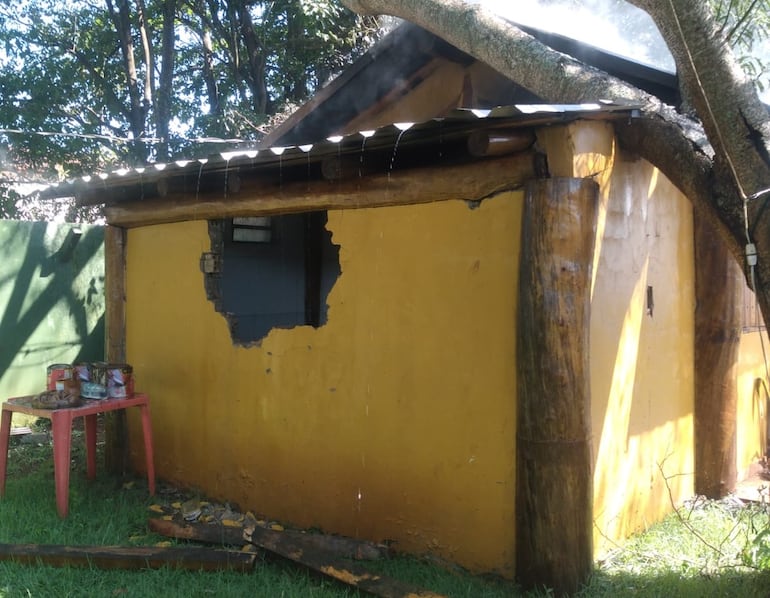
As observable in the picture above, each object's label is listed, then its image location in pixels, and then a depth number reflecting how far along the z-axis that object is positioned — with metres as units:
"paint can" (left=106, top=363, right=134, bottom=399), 5.55
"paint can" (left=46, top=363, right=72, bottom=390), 5.32
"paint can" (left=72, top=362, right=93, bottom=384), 5.48
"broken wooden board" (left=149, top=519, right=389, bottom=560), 4.39
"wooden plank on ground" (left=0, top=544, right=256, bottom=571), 4.29
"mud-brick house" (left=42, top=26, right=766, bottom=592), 3.82
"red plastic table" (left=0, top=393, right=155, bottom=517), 5.05
